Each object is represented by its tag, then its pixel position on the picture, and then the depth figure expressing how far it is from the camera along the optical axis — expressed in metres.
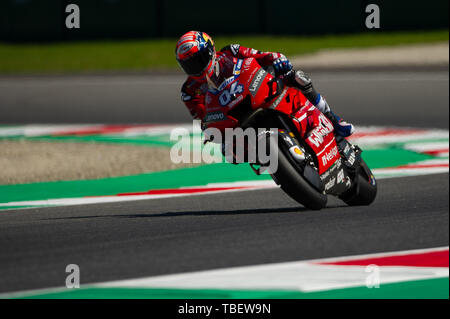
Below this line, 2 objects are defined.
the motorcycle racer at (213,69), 12.09
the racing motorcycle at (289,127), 12.33
